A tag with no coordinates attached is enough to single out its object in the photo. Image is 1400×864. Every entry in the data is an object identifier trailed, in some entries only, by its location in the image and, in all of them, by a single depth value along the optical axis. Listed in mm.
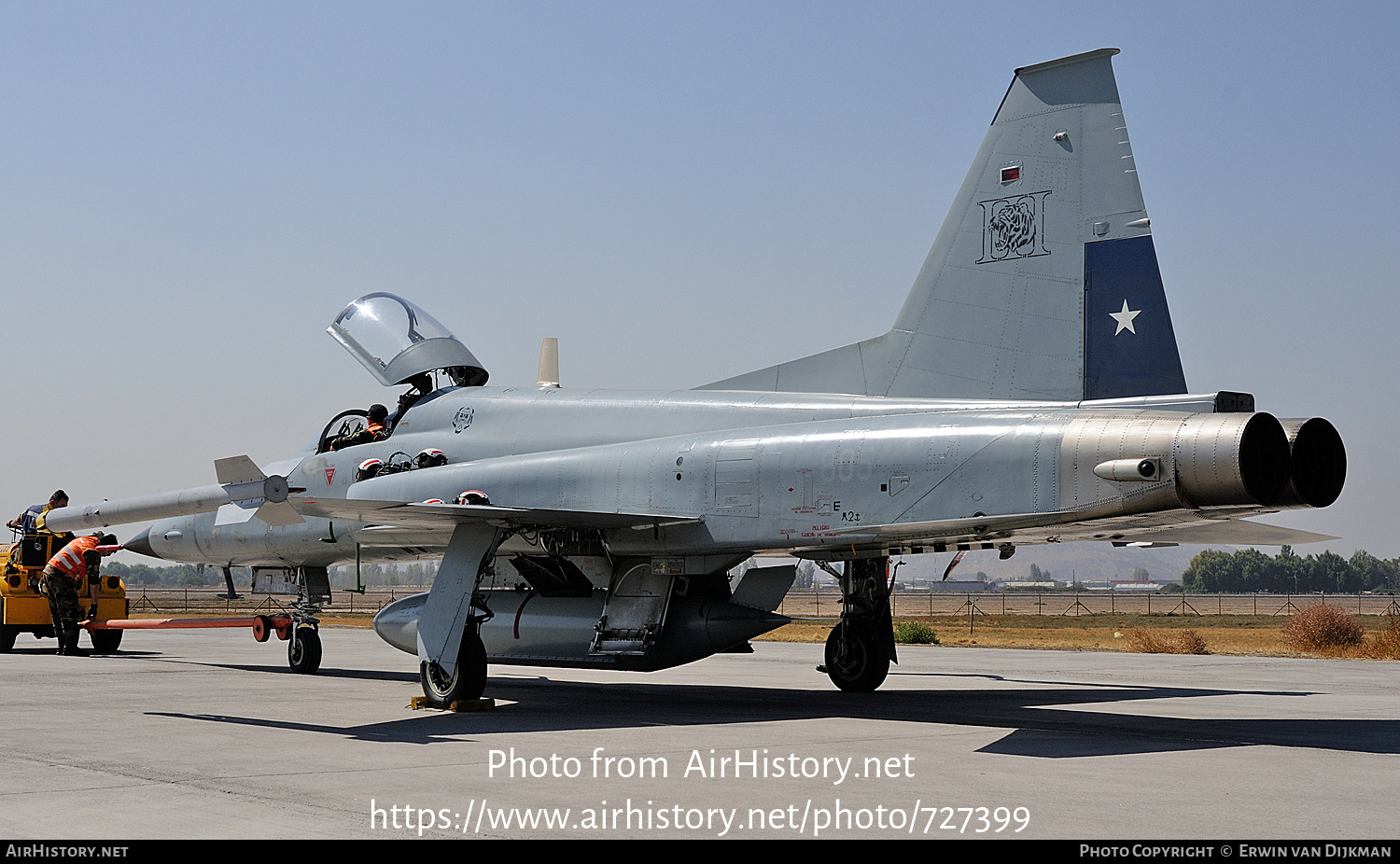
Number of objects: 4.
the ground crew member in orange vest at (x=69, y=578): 19094
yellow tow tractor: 19797
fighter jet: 9328
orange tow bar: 16802
